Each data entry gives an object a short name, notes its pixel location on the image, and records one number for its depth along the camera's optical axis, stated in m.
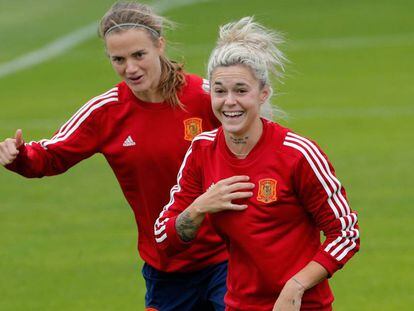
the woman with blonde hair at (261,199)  14.61
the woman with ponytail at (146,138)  17.17
